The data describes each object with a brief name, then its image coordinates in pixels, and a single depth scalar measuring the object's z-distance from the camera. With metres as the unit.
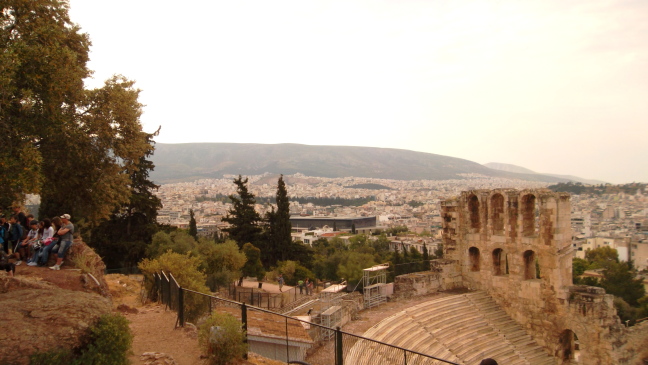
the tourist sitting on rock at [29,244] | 11.43
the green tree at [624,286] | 43.28
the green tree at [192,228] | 43.64
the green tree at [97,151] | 13.03
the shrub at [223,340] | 8.16
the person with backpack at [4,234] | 11.16
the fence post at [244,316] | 8.82
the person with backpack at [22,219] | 12.85
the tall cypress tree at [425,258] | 39.62
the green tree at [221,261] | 25.44
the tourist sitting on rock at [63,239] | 10.80
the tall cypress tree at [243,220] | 39.09
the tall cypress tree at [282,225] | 40.44
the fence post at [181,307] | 10.51
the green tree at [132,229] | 27.89
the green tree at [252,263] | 34.59
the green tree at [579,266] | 53.69
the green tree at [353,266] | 45.47
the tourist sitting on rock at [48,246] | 11.12
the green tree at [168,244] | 25.08
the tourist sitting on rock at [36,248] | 11.14
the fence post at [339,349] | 8.17
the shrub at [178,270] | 14.02
